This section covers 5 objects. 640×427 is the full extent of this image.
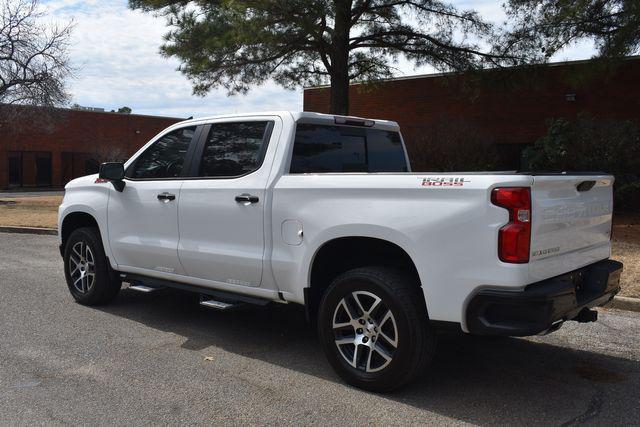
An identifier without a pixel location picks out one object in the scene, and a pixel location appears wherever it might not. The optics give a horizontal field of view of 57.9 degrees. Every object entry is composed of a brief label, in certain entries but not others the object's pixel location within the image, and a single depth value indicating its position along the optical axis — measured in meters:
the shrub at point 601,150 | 11.78
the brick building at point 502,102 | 14.93
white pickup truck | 3.45
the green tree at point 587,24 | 10.70
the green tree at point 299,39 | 13.04
